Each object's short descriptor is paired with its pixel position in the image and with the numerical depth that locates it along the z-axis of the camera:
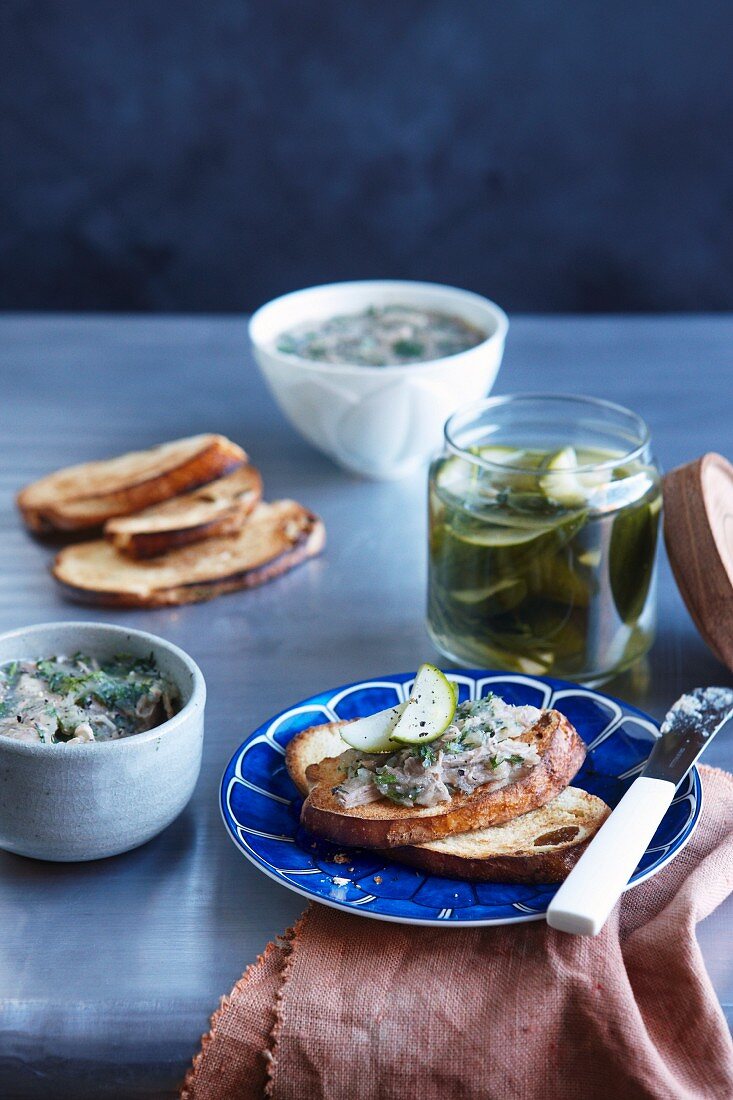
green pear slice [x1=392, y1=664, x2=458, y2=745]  1.20
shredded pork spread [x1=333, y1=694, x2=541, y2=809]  1.19
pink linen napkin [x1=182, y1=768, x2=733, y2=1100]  1.13
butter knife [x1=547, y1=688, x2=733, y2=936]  1.13
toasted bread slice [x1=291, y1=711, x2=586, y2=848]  1.18
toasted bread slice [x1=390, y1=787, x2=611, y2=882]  1.16
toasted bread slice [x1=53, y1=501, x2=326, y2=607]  1.40
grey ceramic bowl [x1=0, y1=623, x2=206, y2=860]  1.17
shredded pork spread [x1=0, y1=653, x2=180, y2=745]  1.20
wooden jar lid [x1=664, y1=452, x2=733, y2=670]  1.29
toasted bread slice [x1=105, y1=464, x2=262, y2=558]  1.43
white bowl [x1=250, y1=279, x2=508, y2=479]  1.48
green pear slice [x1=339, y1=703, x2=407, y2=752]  1.20
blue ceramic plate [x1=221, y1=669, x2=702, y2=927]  1.16
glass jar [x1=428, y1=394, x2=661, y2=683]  1.29
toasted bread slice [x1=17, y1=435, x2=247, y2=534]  1.47
